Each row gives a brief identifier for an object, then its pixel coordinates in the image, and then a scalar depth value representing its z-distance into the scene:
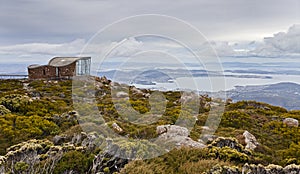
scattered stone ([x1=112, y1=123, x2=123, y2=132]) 12.26
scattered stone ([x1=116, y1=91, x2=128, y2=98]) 24.83
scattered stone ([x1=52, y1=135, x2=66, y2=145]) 10.41
